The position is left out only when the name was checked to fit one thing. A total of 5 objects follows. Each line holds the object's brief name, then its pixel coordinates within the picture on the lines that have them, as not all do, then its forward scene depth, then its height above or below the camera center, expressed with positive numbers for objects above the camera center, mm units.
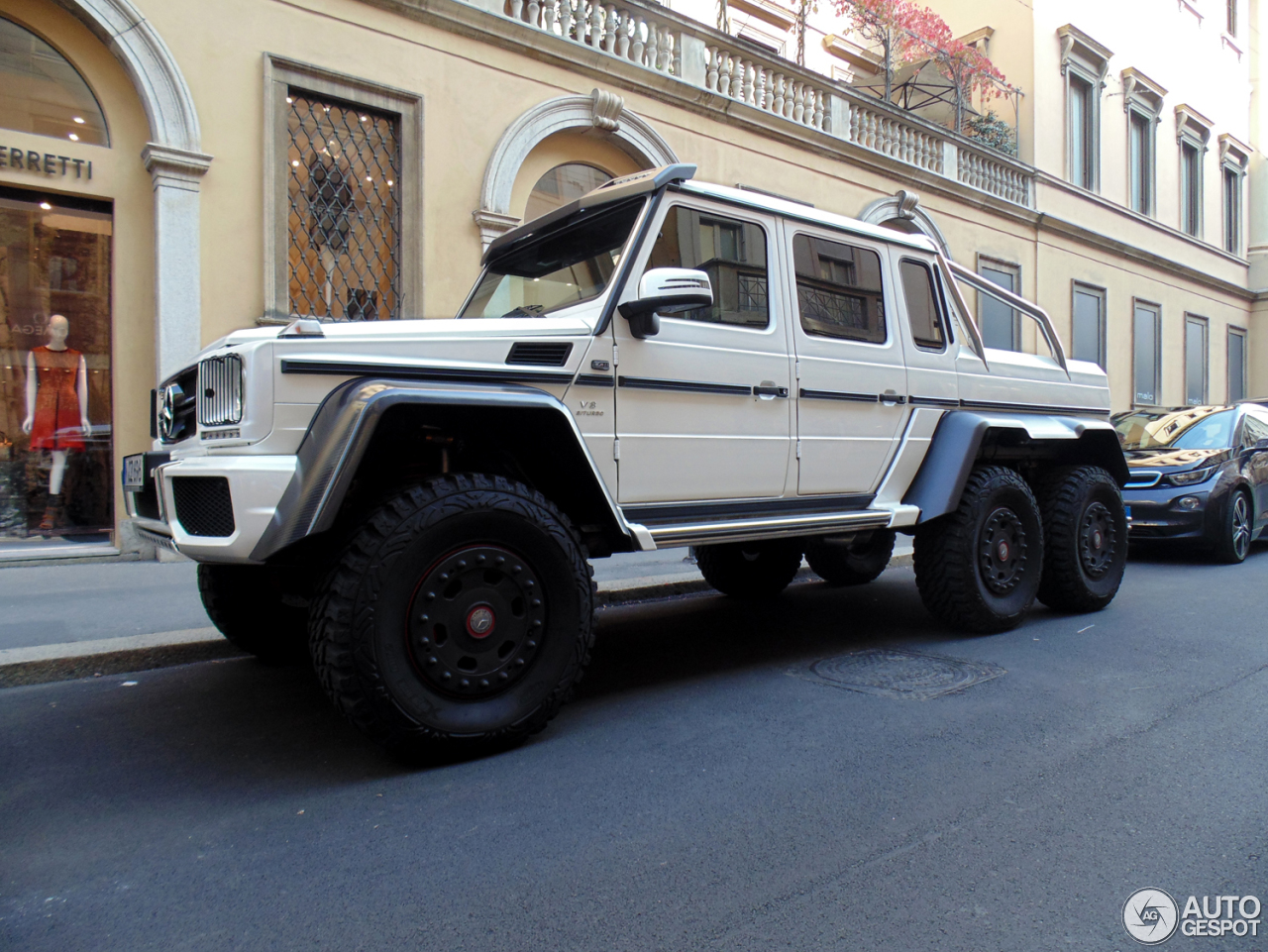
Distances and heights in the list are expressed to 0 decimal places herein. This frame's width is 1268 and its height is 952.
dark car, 7969 -77
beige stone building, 7406 +3192
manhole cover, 3822 -957
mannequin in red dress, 7531 +611
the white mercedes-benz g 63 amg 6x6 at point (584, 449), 2793 +96
